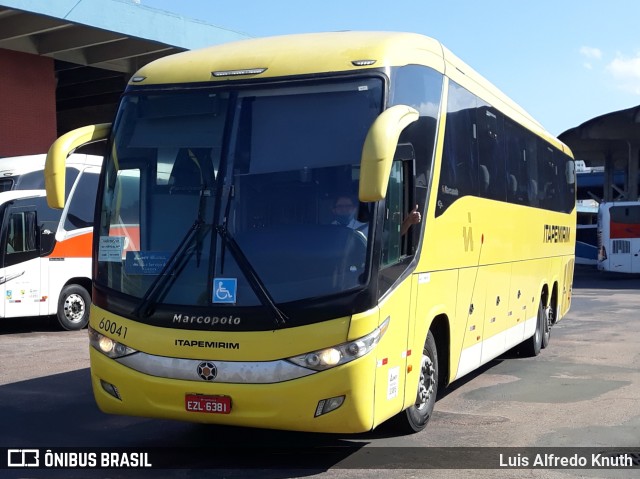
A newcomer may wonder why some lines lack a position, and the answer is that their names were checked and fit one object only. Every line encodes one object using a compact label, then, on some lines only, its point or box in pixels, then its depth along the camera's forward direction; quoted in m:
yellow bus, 6.10
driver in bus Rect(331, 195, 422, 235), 6.28
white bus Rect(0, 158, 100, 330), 15.97
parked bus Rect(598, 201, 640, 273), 36.47
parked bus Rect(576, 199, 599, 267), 53.62
